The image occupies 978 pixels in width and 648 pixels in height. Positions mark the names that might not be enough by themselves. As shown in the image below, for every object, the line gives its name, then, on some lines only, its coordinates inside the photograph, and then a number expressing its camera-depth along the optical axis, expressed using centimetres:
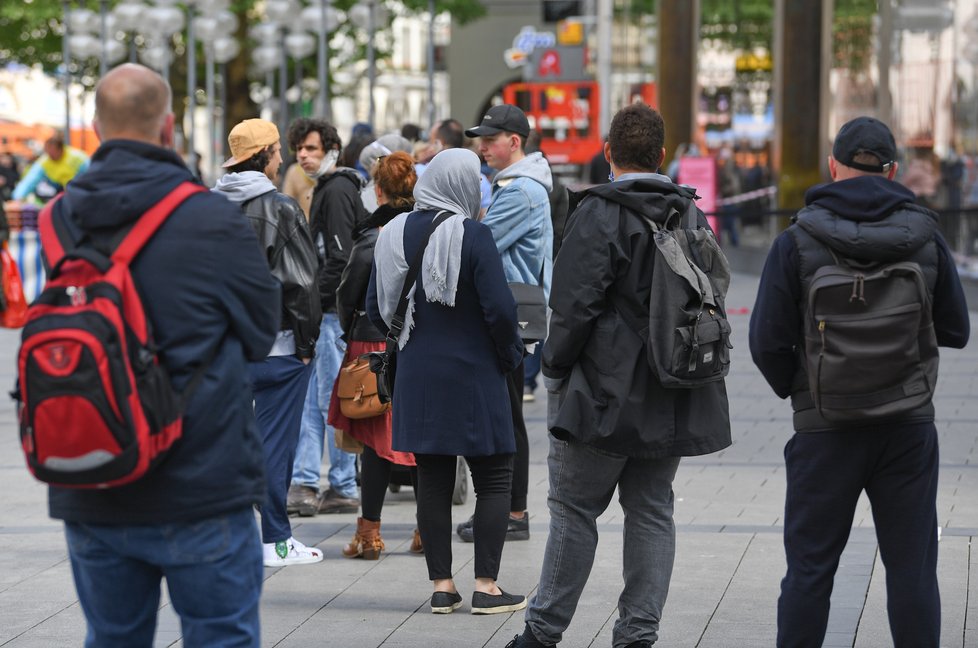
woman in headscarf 1141
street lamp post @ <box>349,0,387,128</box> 5984
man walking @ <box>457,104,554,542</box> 1387
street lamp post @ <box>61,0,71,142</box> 6606
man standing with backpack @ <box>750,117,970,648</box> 880
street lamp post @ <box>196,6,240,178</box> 6194
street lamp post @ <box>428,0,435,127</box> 6366
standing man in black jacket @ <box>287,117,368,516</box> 1555
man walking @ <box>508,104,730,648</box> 994
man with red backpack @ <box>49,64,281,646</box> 689
